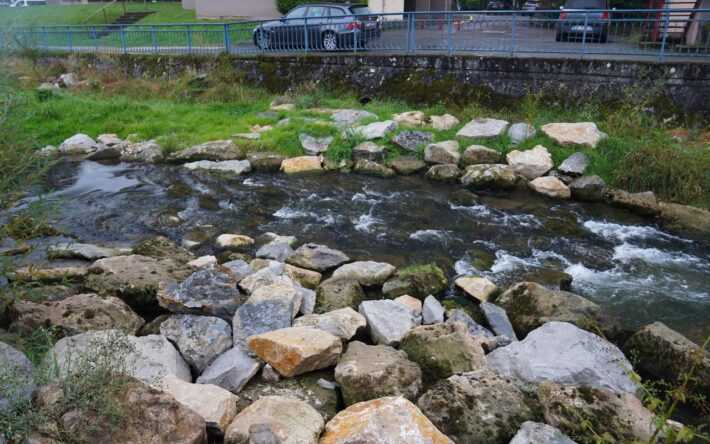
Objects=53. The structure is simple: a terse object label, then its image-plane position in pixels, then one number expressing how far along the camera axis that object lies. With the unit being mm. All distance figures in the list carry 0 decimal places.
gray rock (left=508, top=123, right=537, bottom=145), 12062
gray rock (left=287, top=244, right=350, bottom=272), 7719
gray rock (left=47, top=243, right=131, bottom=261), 7566
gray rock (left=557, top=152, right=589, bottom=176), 10977
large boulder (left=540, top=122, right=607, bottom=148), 11484
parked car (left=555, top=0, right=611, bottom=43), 12649
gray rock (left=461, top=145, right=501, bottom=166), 11656
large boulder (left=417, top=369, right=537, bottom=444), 4250
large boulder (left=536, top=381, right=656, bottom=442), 4184
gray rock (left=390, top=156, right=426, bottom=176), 11961
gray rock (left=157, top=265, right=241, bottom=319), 5898
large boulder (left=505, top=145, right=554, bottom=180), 11133
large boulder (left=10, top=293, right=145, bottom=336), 5297
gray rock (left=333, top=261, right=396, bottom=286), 7270
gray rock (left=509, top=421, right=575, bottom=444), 3973
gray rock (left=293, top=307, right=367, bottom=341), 5574
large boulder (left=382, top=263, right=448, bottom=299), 7000
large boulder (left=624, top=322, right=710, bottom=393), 5199
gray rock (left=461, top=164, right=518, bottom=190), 11000
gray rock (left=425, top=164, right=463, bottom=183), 11484
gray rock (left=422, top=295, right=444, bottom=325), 6227
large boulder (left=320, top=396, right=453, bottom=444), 3744
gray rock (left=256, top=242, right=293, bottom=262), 7945
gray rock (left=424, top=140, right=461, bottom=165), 11859
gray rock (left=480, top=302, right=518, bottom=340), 6123
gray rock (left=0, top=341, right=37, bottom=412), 3416
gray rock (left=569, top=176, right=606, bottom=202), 10438
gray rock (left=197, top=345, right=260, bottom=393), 4848
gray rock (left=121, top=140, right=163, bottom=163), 13062
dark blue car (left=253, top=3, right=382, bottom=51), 16578
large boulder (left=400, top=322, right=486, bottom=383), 5051
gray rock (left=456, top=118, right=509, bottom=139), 12273
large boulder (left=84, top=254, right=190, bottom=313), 6301
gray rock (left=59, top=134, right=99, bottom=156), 13820
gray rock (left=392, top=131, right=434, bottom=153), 12406
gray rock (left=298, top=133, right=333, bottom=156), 12891
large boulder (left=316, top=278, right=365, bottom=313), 6480
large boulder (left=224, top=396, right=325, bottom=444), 3881
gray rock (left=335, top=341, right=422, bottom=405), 4617
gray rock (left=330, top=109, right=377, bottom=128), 13638
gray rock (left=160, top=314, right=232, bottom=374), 5255
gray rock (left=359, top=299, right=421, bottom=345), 5734
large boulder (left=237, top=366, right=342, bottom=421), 4645
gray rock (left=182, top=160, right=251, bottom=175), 12102
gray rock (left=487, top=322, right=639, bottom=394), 5027
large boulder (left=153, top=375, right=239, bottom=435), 4105
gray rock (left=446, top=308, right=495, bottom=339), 5938
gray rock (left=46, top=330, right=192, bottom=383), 4371
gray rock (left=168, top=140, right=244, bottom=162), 12695
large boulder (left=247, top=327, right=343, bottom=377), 4879
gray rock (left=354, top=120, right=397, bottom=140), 12805
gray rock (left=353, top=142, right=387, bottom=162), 12438
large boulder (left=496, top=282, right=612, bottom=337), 6105
